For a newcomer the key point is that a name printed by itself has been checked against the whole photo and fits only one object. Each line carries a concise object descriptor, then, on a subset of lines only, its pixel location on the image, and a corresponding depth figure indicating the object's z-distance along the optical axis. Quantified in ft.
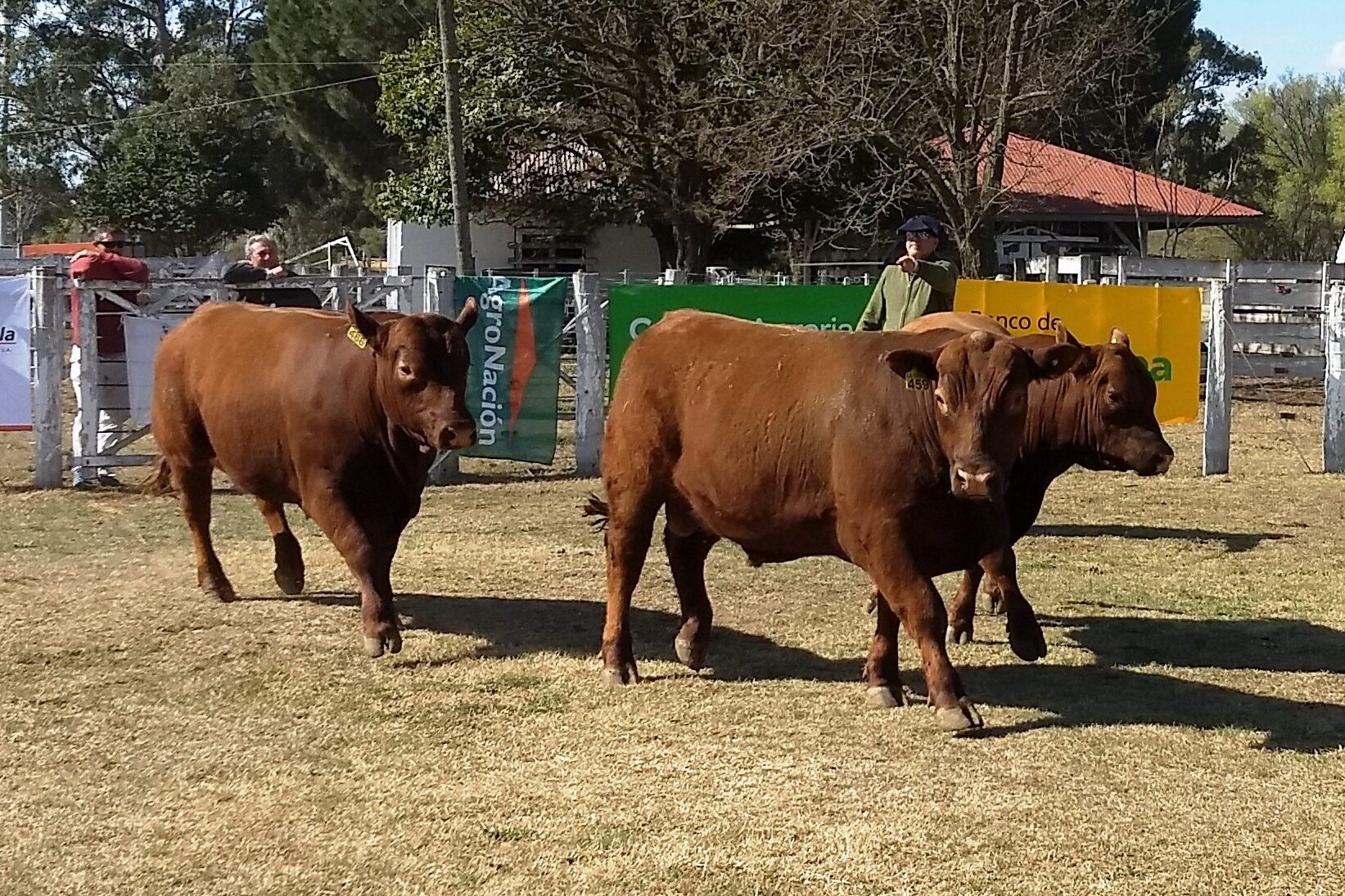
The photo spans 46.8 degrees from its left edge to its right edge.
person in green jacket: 25.38
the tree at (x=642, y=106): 72.13
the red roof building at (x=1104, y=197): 116.16
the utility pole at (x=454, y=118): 66.03
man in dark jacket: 37.01
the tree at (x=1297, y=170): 168.04
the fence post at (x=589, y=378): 42.60
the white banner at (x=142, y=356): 39.70
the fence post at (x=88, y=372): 38.93
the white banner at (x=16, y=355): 39.06
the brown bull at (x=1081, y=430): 22.16
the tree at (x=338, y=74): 130.93
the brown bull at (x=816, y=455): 17.87
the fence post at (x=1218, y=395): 42.09
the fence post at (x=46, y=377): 38.70
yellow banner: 41.75
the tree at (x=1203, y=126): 127.44
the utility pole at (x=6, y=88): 199.62
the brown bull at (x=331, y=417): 21.81
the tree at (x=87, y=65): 201.16
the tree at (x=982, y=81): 69.26
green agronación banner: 40.63
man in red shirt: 40.06
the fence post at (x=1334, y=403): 42.34
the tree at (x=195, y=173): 156.46
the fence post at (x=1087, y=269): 73.56
